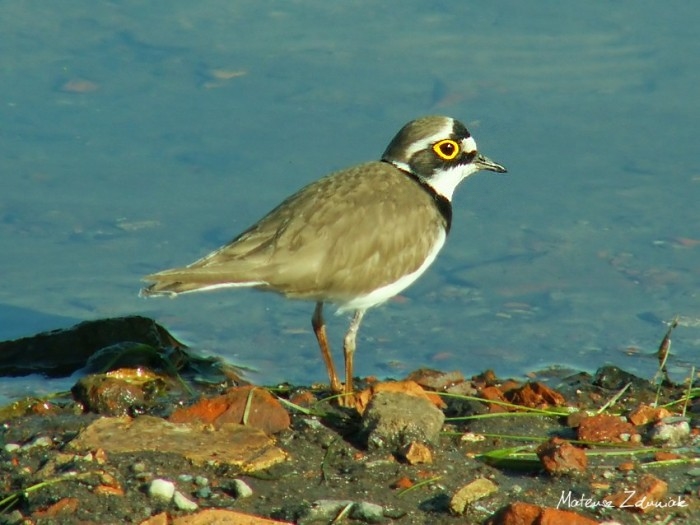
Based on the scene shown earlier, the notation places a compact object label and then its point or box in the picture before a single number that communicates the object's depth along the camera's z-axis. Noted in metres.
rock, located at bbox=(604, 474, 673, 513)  9.36
